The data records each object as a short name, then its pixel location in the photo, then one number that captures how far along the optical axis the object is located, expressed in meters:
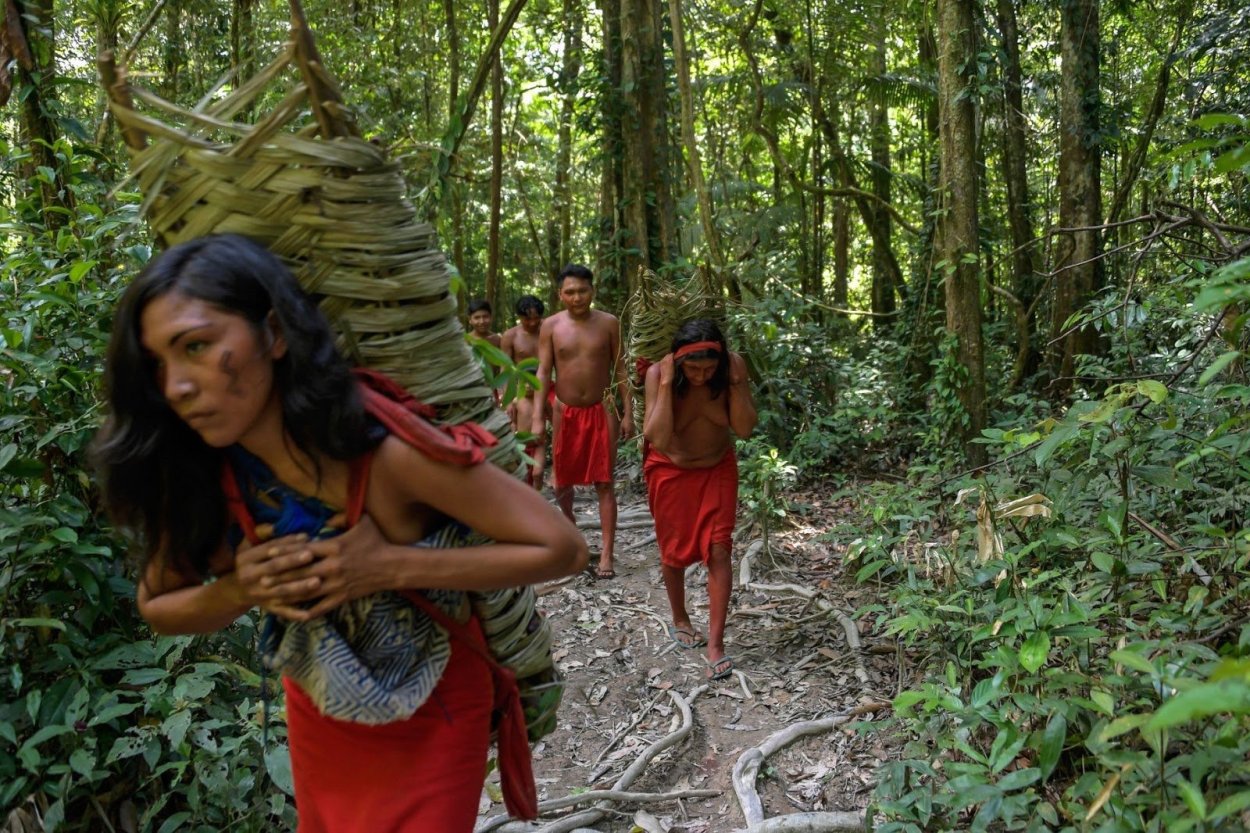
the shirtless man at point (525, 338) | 7.72
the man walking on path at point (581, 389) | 6.39
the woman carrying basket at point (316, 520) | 1.40
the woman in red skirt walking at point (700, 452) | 4.32
